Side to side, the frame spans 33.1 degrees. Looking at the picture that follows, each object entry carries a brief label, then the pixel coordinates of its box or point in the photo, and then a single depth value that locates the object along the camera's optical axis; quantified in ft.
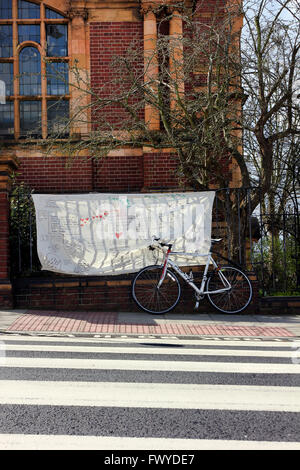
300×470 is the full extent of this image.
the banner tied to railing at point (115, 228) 30.91
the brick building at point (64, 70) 45.80
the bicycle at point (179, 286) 29.91
